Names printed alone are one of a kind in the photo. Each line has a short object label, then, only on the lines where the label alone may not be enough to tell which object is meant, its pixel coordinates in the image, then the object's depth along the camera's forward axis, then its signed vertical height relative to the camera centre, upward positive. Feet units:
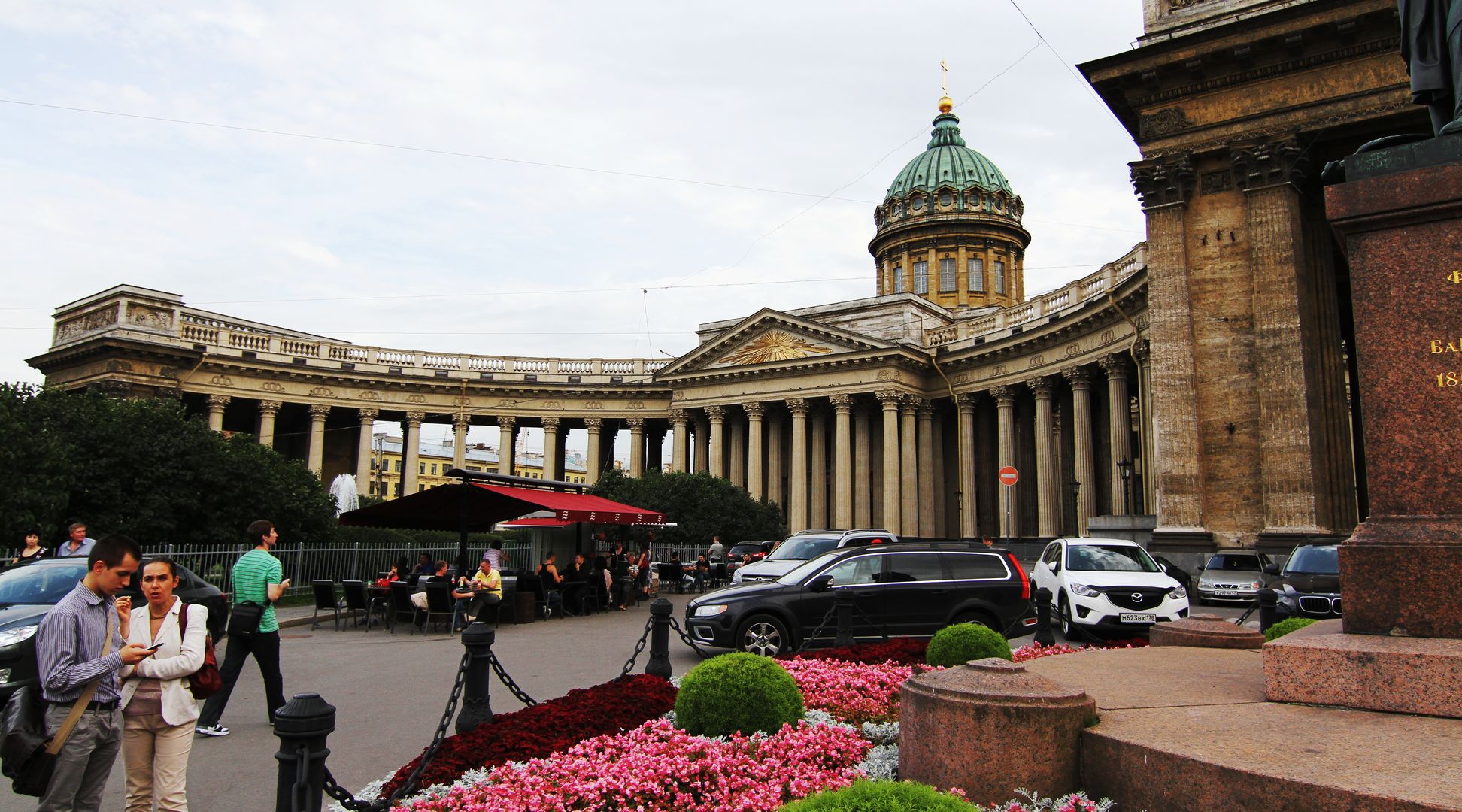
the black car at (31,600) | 30.37 -2.76
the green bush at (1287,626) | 29.35 -2.84
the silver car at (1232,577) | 65.16 -2.99
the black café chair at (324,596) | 61.36 -4.41
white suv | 49.06 -3.08
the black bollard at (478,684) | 23.48 -3.90
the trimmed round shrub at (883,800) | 12.47 -3.52
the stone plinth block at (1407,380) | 19.03 +3.28
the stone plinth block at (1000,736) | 16.02 -3.43
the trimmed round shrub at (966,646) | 29.07 -3.46
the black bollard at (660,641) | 32.07 -3.73
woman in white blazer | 17.44 -3.32
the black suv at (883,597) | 44.19 -3.14
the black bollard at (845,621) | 38.80 -3.67
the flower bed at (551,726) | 21.59 -4.89
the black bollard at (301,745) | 14.42 -3.33
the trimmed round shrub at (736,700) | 22.18 -3.95
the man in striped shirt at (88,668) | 16.21 -2.41
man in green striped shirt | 29.86 -3.31
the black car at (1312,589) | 47.57 -2.75
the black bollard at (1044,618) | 40.83 -3.76
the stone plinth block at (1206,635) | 29.68 -3.16
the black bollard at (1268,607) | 38.81 -2.94
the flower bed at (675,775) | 18.67 -5.00
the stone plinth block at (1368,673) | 16.87 -2.52
